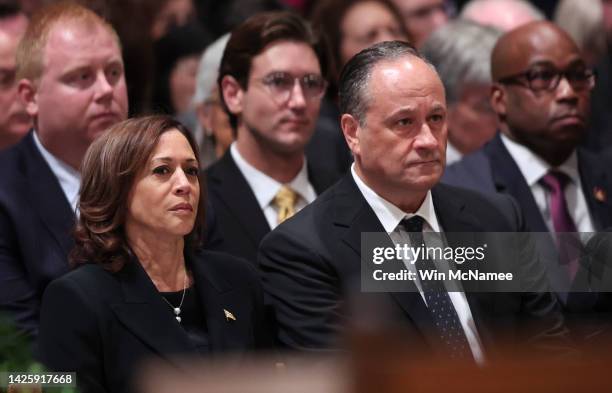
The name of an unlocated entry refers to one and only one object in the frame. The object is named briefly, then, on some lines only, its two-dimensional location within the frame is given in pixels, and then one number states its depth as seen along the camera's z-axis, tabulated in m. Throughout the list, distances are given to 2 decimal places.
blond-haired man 8.10
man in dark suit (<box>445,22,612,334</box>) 9.62
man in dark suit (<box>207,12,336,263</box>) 9.40
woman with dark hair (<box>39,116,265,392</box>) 6.82
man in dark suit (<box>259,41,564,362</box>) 7.29
